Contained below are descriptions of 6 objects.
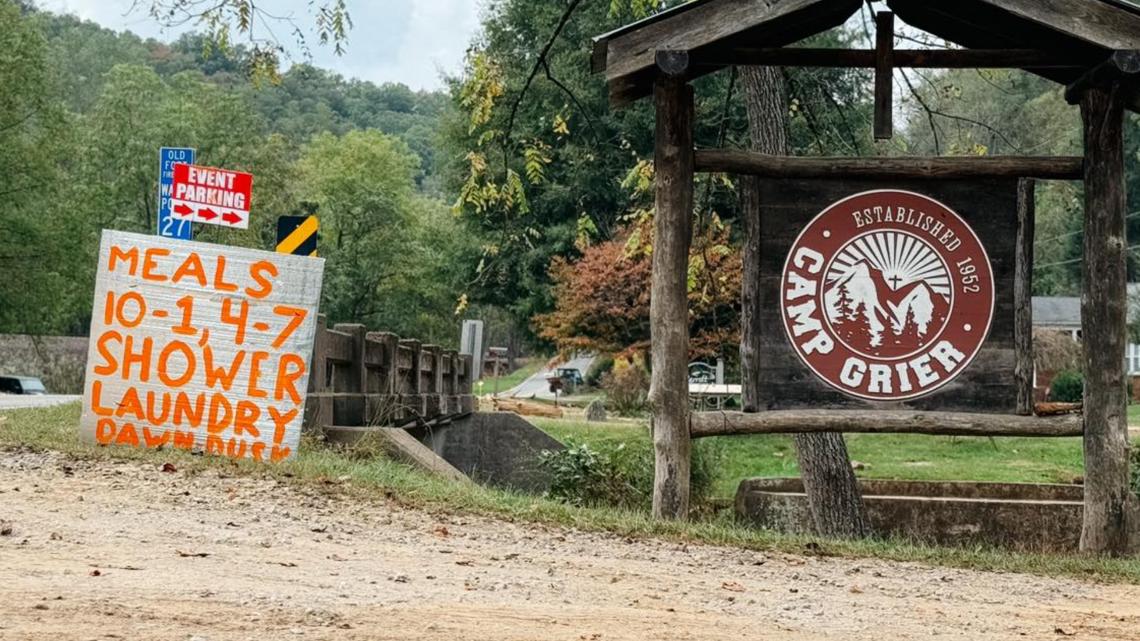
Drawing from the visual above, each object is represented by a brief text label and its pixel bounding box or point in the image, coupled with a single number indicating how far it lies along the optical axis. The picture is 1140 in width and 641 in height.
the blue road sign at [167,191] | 13.00
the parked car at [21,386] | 43.56
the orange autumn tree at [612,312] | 32.22
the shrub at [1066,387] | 40.75
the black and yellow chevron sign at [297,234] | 12.62
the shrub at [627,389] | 31.02
